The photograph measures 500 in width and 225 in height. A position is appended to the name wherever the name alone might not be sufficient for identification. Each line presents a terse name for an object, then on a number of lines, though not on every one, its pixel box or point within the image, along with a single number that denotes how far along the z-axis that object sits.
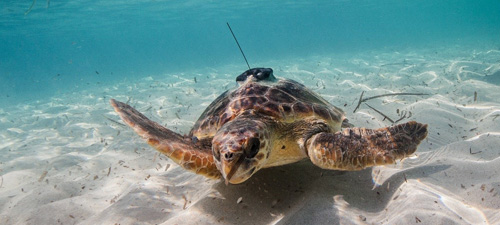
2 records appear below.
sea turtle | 2.13
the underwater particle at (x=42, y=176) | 4.06
